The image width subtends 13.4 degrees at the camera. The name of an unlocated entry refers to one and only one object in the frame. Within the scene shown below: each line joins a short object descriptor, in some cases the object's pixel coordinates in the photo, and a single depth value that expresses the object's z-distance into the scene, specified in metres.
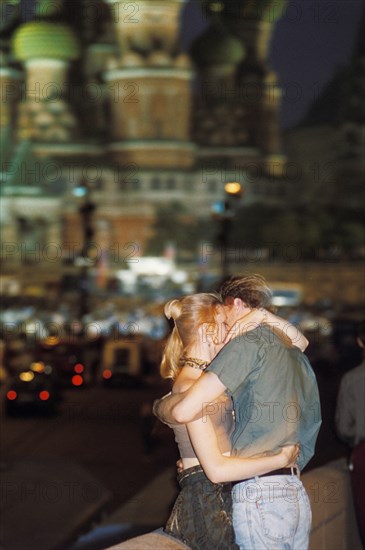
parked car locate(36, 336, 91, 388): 33.44
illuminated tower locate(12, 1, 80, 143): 107.12
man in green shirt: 5.12
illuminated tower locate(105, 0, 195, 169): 103.81
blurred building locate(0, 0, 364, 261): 102.56
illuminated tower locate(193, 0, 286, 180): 108.62
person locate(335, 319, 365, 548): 7.26
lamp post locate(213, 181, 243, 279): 34.25
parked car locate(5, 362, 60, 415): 24.89
